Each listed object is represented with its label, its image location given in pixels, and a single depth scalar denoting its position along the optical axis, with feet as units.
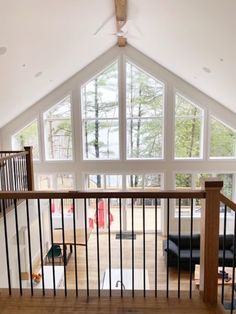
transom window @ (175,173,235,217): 28.19
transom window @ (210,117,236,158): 27.48
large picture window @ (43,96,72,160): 28.22
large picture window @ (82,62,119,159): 27.55
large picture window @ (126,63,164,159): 27.37
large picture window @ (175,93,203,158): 27.45
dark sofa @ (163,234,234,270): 22.03
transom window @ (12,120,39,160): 28.71
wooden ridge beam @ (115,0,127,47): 14.89
